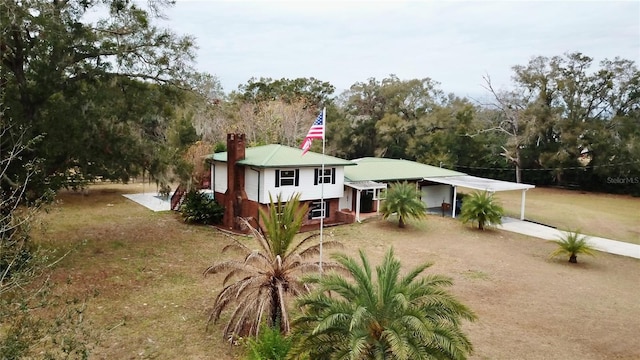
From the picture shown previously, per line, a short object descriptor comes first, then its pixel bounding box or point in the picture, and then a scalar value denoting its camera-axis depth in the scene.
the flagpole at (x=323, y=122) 11.46
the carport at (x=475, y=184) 24.67
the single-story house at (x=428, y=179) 24.98
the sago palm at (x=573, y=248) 16.52
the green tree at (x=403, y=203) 20.45
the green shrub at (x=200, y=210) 21.02
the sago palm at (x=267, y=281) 9.03
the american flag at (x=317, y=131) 11.66
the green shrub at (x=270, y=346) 7.67
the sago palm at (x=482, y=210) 20.80
